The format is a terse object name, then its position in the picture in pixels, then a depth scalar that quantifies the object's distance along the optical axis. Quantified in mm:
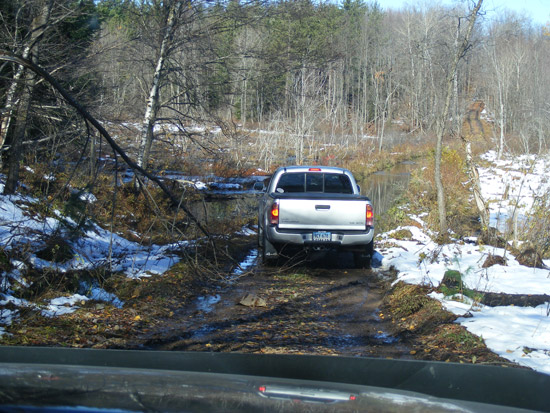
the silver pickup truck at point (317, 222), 9297
